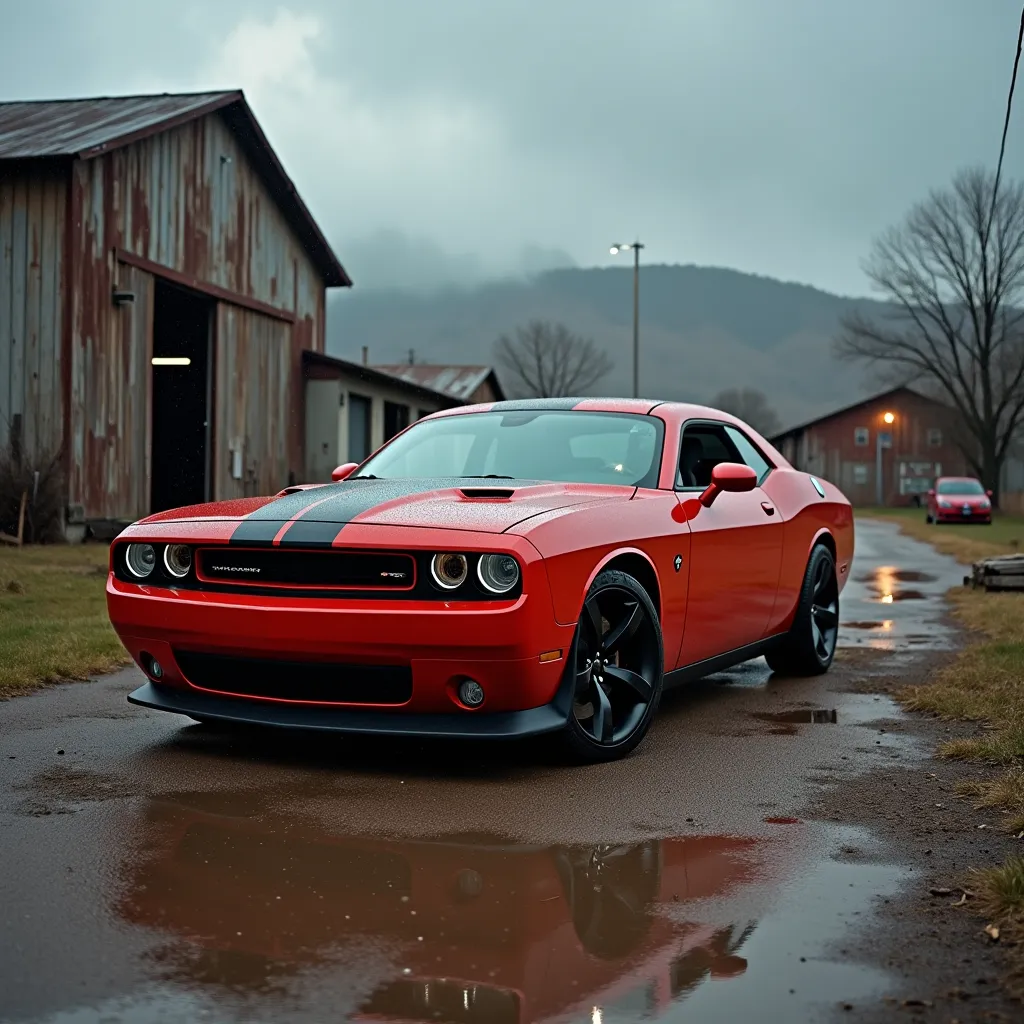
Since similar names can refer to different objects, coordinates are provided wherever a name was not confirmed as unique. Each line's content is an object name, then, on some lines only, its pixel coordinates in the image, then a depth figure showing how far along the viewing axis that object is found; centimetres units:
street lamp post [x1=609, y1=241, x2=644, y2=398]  3838
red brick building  6944
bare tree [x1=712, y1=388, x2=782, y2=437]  12681
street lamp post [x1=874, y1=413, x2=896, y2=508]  6994
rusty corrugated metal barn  1578
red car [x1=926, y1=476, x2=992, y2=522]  3678
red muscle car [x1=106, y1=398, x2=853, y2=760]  413
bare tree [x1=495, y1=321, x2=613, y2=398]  9788
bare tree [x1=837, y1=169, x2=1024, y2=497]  5591
